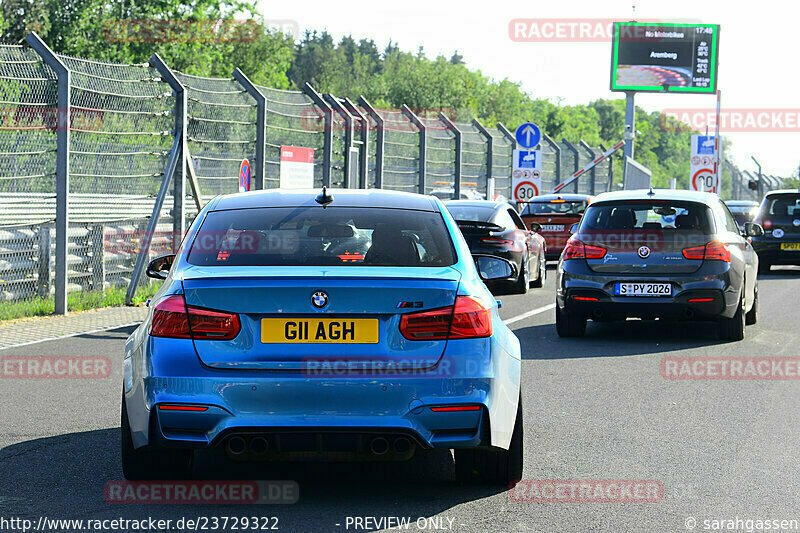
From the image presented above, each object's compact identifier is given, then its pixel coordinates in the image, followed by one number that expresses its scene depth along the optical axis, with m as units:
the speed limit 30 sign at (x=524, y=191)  30.58
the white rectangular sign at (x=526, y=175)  30.55
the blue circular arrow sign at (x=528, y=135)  29.66
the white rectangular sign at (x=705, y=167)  45.00
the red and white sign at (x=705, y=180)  44.75
